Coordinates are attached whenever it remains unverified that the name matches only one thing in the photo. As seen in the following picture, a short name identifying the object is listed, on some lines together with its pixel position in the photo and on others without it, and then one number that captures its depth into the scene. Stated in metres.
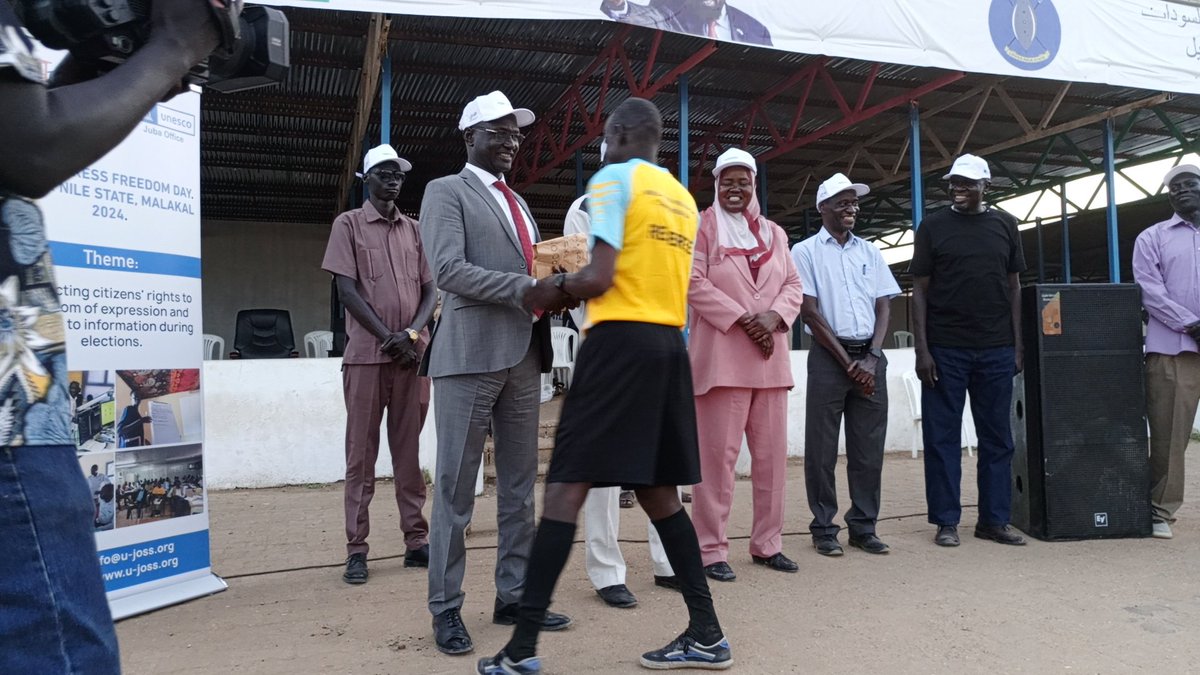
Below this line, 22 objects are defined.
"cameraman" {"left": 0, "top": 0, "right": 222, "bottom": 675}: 1.11
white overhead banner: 6.66
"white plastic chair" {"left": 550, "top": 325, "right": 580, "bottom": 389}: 9.51
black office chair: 10.30
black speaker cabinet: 4.78
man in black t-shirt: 4.71
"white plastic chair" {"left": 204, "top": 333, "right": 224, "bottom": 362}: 11.07
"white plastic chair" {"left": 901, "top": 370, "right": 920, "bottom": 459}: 8.31
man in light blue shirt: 4.52
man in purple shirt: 4.88
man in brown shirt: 4.07
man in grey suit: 3.02
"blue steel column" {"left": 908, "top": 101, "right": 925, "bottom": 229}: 10.33
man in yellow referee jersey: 2.61
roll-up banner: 3.39
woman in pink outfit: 3.96
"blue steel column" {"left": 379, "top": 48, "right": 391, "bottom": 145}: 7.91
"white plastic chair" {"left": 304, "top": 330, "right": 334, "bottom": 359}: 12.91
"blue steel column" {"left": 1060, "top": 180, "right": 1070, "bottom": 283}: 16.88
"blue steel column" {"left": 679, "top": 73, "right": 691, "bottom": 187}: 8.92
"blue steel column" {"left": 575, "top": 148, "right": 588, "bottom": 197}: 12.52
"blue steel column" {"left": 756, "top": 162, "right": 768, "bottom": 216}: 14.00
